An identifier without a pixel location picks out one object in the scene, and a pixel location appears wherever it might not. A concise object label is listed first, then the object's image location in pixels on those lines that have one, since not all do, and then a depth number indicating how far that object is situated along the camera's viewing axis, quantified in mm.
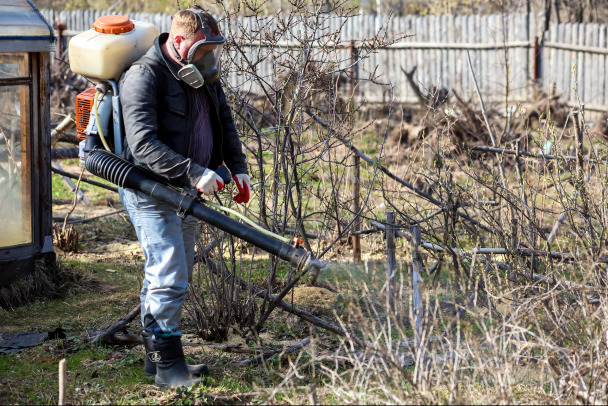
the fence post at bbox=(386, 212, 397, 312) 8326
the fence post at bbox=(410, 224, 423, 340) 7609
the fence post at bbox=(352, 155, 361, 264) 12633
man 7062
